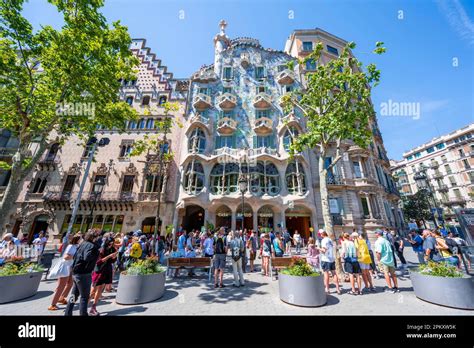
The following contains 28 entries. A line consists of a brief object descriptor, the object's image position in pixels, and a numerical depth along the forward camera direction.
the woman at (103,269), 5.33
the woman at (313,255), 8.02
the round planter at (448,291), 4.96
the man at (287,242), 14.45
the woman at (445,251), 6.97
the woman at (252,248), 10.06
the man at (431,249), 7.02
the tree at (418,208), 32.47
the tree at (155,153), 13.52
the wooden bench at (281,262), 7.88
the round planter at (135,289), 5.59
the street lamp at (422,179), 14.23
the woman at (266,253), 8.99
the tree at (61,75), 9.50
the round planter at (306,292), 5.34
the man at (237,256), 7.18
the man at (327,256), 6.75
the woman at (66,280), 5.16
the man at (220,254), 7.18
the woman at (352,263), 6.44
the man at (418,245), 9.05
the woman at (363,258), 6.59
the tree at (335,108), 10.14
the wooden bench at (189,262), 8.32
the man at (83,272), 4.19
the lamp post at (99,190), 19.93
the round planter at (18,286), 5.58
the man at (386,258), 6.49
